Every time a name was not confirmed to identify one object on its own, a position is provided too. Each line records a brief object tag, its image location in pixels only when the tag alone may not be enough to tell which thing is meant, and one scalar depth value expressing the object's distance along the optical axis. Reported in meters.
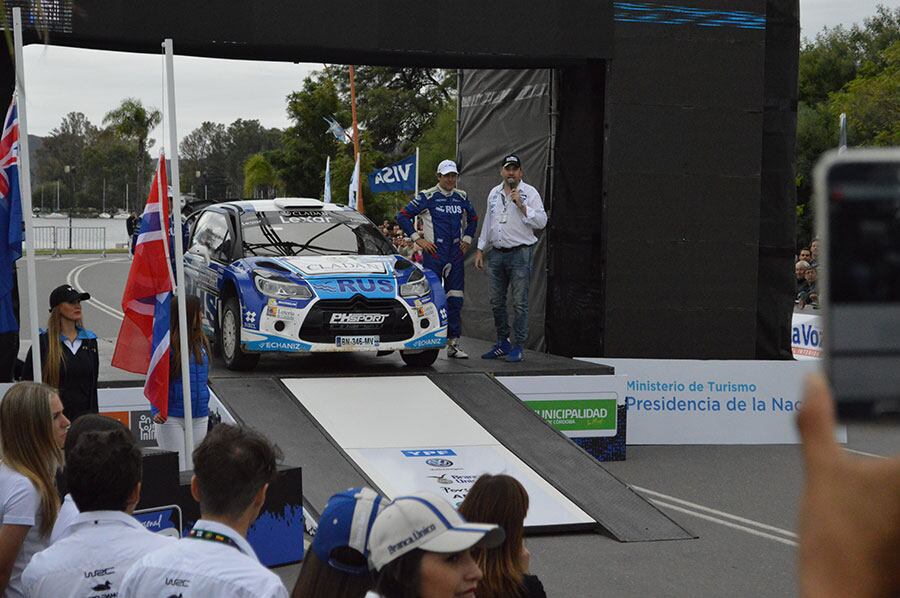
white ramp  10.23
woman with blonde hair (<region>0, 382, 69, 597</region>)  4.70
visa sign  19.97
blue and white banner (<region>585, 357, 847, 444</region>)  14.15
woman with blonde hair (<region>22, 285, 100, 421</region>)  8.84
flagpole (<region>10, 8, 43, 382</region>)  8.77
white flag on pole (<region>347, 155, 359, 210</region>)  22.93
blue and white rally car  12.39
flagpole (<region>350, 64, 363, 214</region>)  22.69
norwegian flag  9.89
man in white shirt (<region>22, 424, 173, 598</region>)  3.84
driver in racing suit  13.73
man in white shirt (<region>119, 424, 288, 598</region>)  3.22
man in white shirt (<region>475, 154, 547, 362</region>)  13.80
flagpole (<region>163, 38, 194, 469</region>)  9.47
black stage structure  14.73
